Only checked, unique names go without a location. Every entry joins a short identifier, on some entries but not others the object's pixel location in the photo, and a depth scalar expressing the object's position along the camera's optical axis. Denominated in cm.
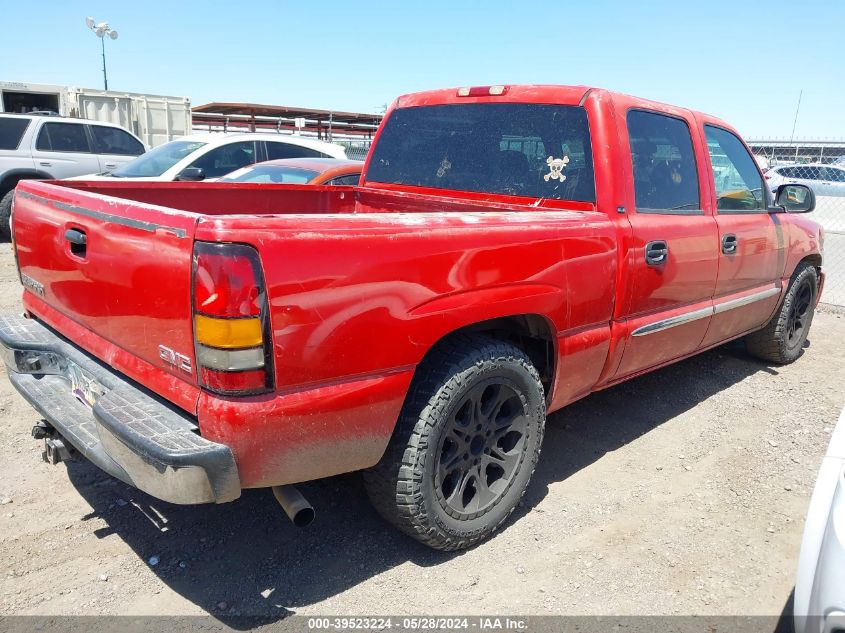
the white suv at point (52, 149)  999
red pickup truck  205
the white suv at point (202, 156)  845
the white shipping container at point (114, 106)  1633
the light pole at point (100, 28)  2115
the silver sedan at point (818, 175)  1205
